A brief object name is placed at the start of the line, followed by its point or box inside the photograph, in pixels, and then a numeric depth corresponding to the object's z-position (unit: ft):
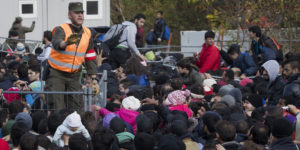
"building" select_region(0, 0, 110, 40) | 139.11
